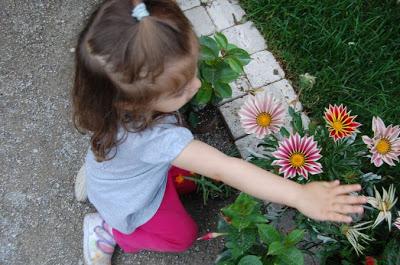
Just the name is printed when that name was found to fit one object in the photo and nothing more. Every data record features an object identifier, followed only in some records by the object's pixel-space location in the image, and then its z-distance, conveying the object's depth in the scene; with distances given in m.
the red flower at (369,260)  1.44
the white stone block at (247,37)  2.08
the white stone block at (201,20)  2.12
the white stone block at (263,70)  2.00
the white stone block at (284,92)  1.94
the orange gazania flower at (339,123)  1.40
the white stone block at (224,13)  2.14
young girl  1.08
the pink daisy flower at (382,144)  1.38
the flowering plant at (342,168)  1.36
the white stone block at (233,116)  1.90
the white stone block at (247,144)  1.83
